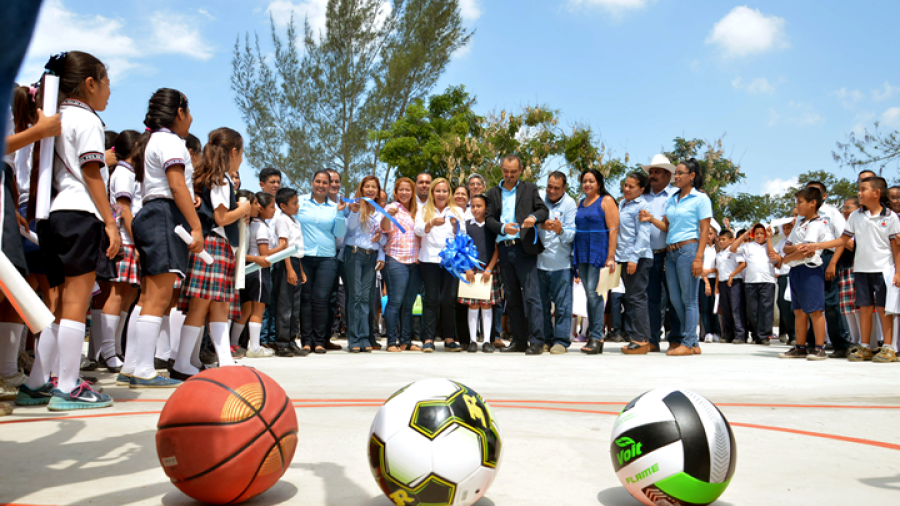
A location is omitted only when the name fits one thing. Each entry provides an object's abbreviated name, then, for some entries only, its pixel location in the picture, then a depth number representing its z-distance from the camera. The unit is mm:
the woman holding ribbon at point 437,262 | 8688
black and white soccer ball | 2018
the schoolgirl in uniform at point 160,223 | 4320
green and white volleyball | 2088
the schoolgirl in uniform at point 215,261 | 4926
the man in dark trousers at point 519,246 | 7992
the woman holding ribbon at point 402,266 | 8664
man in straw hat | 8242
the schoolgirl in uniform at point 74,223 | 3631
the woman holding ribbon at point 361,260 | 8422
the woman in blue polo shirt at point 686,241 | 7758
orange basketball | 2055
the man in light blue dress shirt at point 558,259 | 8083
